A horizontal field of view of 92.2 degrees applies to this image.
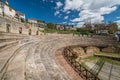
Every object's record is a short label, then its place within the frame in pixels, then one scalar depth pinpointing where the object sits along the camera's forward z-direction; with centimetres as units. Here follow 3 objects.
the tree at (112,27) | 3101
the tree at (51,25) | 3236
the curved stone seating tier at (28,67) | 259
